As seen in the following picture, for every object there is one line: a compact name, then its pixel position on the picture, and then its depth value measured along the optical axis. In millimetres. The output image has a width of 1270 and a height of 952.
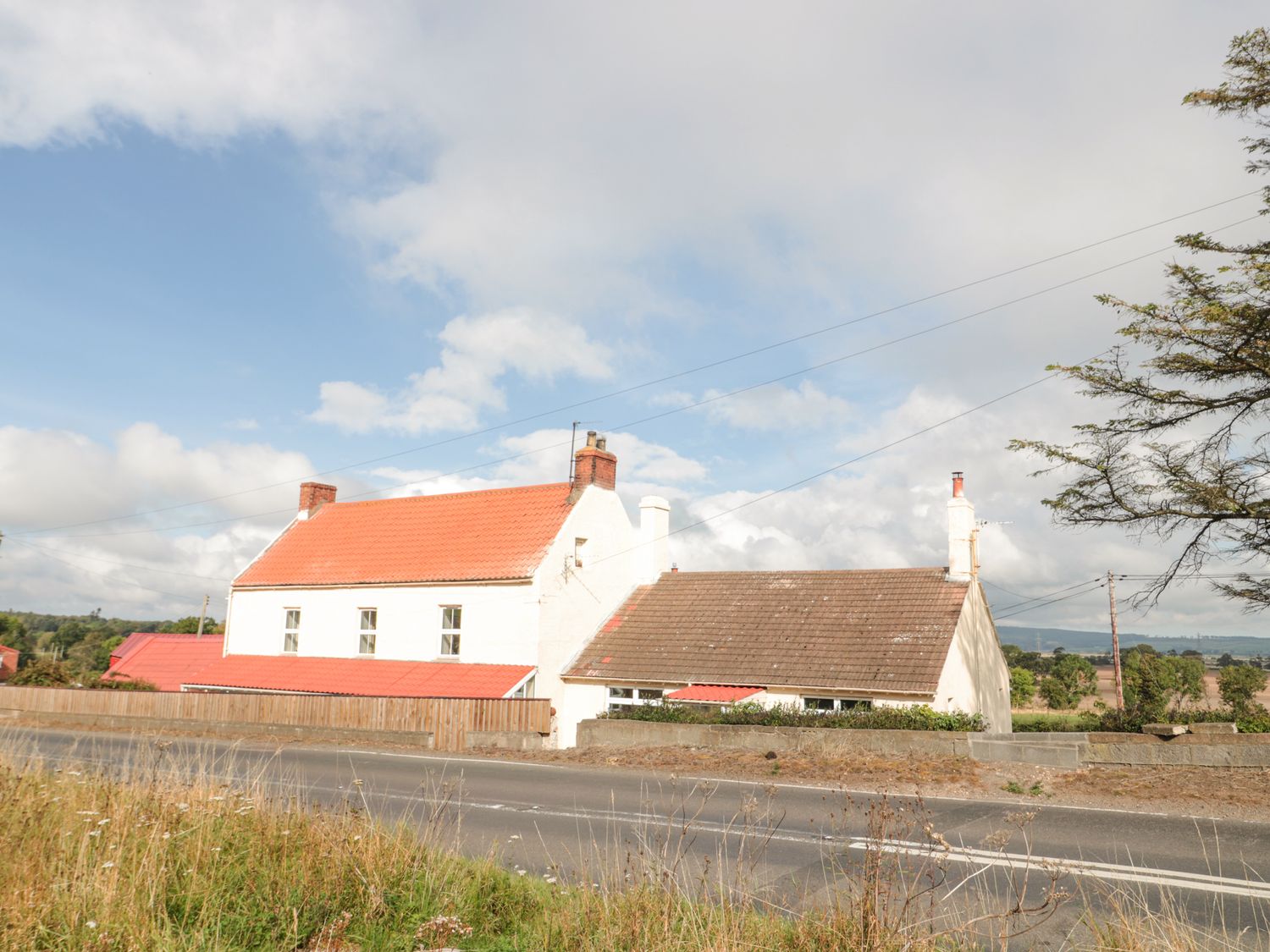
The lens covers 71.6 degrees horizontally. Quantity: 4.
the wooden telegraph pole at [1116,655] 37250
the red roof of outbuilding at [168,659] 41656
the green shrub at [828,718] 19641
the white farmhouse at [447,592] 28609
